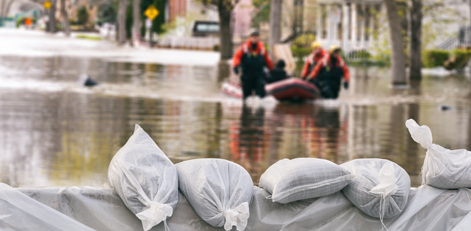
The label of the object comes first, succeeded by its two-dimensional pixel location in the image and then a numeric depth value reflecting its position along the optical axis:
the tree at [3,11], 113.11
